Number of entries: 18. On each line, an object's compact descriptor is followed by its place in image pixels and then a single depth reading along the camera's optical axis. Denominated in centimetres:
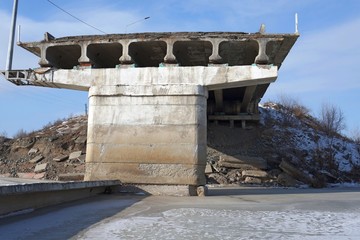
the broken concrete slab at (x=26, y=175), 2628
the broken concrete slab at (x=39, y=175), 2558
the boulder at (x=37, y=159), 2827
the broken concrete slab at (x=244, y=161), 2561
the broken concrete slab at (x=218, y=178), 2388
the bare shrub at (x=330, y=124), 3620
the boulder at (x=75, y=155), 2725
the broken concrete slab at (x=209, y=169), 2476
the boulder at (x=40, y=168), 2642
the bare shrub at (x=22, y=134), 3528
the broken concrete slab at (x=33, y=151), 2948
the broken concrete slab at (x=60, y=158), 2743
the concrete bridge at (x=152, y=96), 1405
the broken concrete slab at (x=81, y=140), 2906
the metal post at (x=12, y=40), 1608
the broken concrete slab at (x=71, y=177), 2365
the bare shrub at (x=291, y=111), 3538
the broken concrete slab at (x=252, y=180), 2395
